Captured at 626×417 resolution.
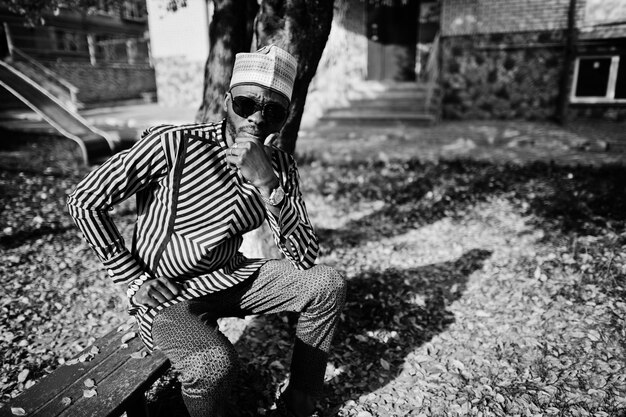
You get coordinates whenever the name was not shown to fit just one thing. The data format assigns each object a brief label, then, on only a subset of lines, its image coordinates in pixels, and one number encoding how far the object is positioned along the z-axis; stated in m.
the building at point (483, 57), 10.84
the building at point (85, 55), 19.14
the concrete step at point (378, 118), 11.81
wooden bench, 1.79
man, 1.89
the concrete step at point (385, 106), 12.35
